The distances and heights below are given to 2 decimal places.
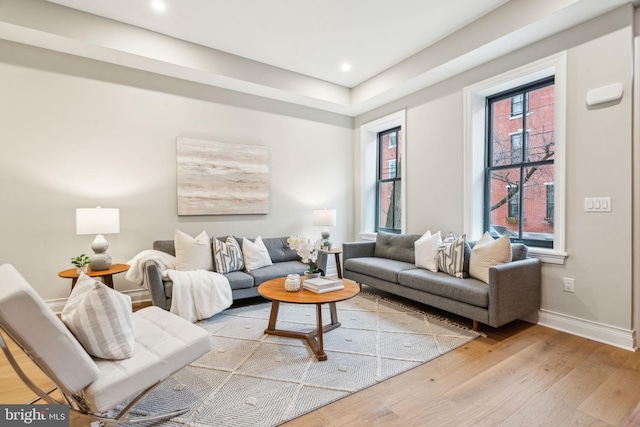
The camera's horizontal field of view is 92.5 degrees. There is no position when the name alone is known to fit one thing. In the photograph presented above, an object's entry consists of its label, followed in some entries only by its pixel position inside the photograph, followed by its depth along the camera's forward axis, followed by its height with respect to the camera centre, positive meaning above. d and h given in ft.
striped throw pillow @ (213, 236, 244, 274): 11.55 -1.89
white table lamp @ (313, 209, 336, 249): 15.05 -0.57
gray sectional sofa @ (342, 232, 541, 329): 8.46 -2.57
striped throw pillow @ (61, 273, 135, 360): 4.84 -1.88
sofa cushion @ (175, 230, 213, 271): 11.12 -1.71
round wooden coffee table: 7.75 -2.38
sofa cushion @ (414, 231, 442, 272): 11.18 -1.71
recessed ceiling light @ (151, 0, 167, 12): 9.50 +6.36
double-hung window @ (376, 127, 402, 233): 16.17 +1.29
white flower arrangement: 9.39 -1.31
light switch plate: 8.36 +0.04
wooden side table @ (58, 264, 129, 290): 9.36 -2.05
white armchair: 4.01 -2.44
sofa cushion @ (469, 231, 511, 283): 9.30 -1.55
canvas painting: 12.87 +1.30
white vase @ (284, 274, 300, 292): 8.50 -2.16
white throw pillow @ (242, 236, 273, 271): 12.28 -1.99
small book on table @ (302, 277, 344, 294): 8.39 -2.19
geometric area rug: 5.74 -3.75
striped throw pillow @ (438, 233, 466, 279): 10.21 -1.80
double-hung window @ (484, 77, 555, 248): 10.28 +1.51
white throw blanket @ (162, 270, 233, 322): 9.78 -2.87
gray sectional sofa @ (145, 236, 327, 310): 9.66 -2.49
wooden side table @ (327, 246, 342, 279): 14.32 -2.37
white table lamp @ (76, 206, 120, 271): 9.70 -0.60
